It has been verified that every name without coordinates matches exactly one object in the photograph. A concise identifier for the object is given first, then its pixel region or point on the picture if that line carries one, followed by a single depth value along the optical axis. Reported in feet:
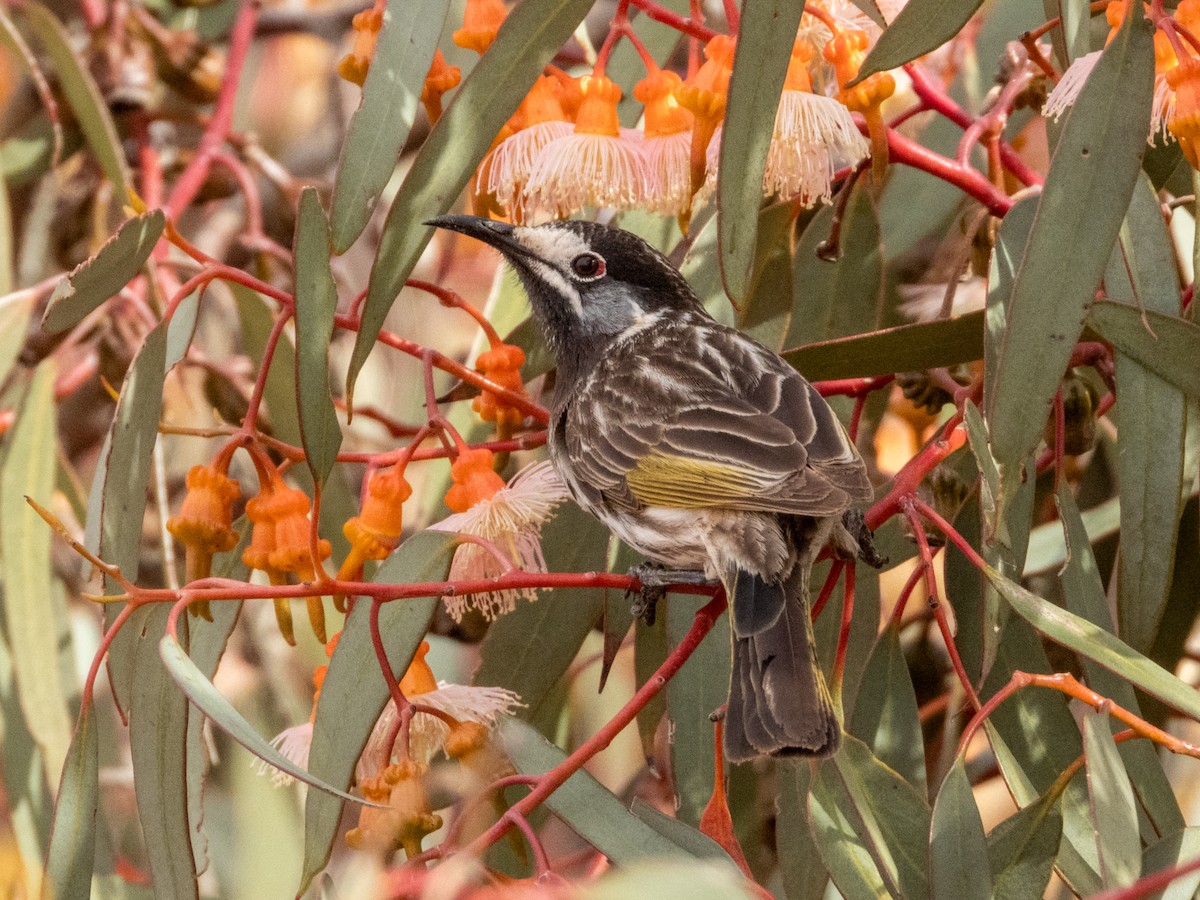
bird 13.61
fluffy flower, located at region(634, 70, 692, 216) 14.60
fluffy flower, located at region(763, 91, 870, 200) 14.12
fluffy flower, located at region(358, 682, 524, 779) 14.05
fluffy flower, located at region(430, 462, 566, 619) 14.48
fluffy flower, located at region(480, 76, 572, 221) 15.02
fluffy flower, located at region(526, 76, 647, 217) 14.62
